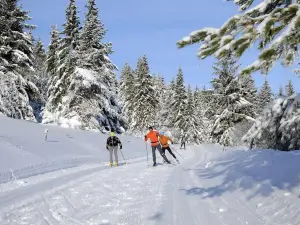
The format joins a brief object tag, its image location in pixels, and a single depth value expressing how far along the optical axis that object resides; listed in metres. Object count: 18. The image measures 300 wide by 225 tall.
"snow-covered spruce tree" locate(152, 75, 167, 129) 69.26
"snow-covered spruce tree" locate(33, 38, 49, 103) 56.21
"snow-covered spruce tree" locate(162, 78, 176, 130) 64.95
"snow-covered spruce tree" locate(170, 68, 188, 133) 59.28
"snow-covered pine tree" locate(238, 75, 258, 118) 33.78
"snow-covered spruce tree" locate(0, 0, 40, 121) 25.02
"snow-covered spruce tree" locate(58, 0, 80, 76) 33.19
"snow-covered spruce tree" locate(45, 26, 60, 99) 34.98
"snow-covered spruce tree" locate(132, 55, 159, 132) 55.78
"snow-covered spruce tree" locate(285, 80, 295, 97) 79.74
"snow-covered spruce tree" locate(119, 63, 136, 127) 62.94
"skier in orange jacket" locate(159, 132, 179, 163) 17.81
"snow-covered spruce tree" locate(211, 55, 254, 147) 33.28
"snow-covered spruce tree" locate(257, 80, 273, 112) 69.86
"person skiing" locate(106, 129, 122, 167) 17.77
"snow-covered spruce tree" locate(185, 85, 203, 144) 60.25
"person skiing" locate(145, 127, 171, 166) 16.78
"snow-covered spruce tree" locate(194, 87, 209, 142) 73.89
